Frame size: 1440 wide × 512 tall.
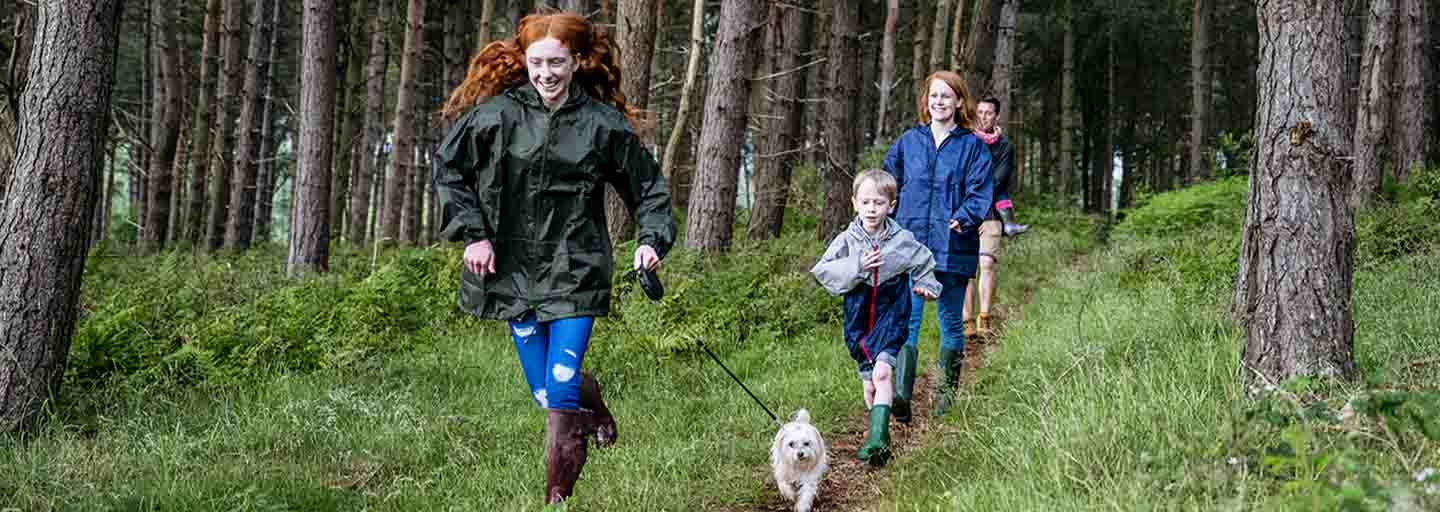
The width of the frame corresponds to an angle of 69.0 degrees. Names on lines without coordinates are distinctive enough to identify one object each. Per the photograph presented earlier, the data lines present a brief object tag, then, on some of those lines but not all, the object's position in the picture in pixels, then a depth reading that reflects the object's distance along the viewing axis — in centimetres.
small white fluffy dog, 429
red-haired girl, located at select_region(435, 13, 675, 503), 418
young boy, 521
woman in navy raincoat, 629
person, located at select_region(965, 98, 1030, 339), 873
